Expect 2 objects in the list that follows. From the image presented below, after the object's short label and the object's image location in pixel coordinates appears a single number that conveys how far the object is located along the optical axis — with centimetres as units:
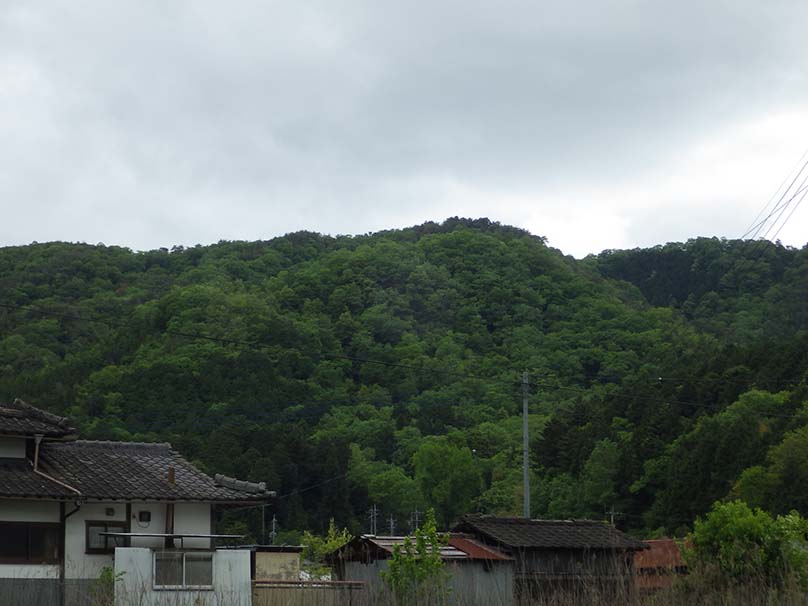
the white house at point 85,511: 2531
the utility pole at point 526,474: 4199
